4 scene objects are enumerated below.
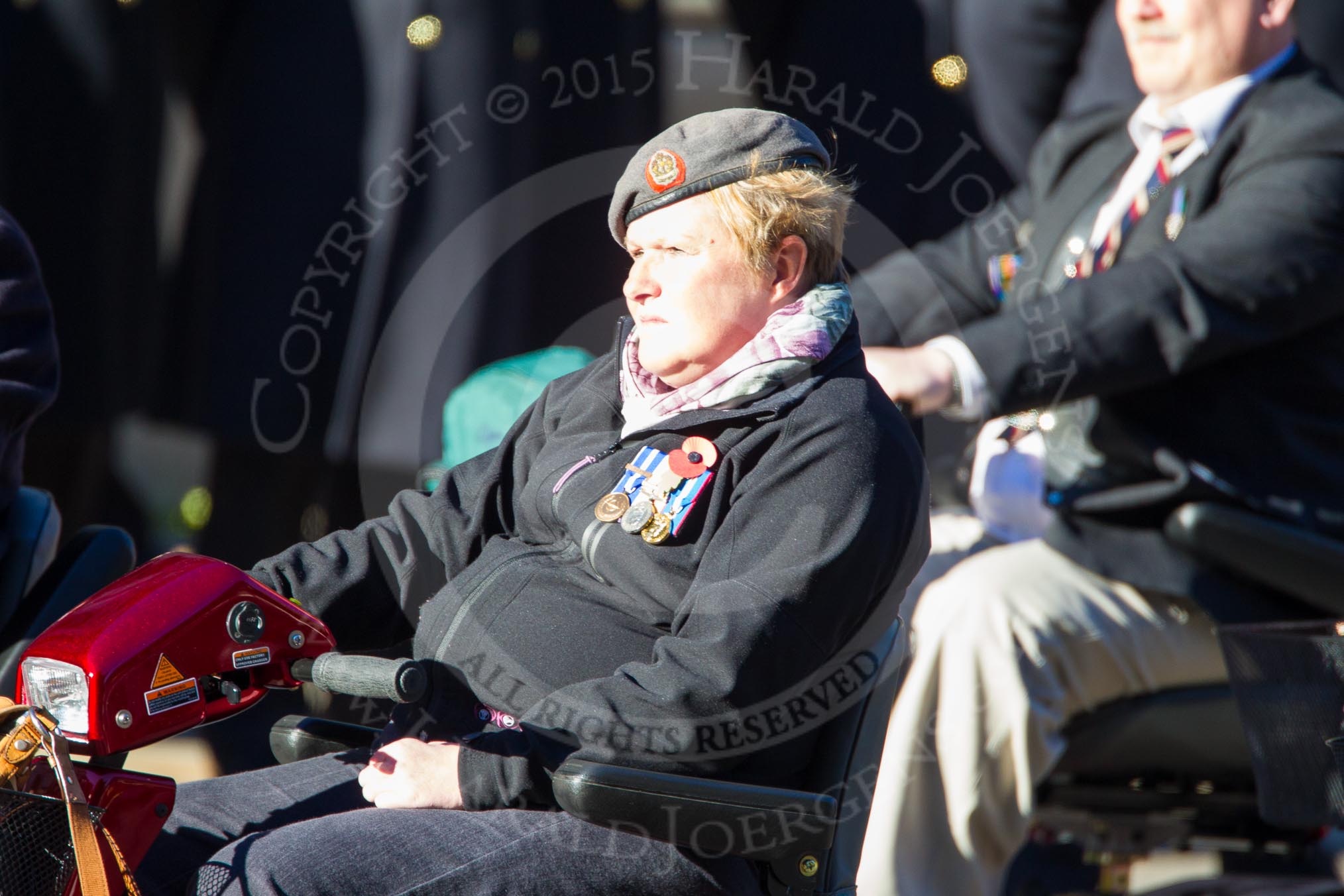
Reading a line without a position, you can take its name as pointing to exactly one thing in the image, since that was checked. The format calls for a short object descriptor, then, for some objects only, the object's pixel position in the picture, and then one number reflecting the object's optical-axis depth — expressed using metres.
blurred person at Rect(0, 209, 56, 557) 17.30
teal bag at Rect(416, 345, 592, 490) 18.92
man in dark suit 17.53
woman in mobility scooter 16.74
